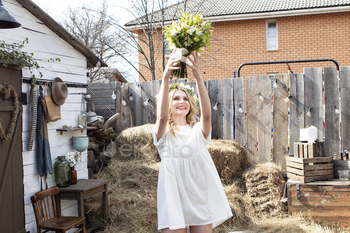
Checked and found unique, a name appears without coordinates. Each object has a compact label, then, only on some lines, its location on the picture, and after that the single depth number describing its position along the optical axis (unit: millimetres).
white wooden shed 3572
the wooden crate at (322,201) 4219
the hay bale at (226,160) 4926
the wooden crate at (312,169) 4363
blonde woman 2139
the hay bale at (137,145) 5609
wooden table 3830
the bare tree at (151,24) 8945
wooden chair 3443
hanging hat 3954
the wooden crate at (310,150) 4434
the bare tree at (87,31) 16500
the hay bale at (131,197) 4332
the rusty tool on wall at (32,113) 3605
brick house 11180
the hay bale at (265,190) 4527
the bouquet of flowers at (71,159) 4160
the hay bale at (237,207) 4402
